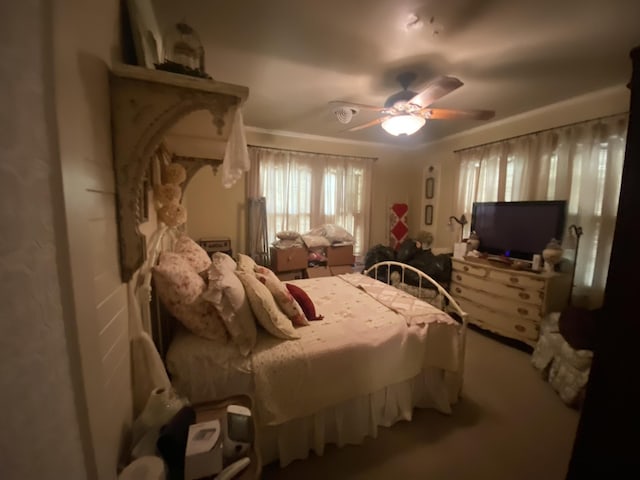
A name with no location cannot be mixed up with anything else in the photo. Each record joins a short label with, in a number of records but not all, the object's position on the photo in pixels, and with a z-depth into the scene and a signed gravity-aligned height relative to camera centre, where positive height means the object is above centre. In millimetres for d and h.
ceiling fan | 2037 +809
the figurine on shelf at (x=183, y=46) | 1076 +689
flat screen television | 2725 -164
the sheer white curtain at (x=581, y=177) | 2455 +382
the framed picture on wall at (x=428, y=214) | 4450 -75
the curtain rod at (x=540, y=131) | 2425 +916
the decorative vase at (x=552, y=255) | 2600 -436
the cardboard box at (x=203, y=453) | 774 -762
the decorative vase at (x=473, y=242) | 3410 -416
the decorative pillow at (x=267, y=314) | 1438 -599
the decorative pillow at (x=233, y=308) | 1314 -533
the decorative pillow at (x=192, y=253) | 1711 -329
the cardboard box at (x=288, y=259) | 3713 -745
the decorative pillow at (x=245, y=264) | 1865 -438
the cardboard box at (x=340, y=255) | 4016 -736
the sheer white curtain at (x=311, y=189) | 3848 +309
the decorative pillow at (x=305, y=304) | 1765 -667
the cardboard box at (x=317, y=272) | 3893 -971
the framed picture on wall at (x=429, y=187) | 4391 +395
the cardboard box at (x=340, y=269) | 4017 -959
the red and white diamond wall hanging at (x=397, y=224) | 4707 -263
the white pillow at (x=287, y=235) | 3805 -400
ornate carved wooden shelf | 815 +293
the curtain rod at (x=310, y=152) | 3833 +893
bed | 1271 -893
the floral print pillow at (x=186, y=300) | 1265 -473
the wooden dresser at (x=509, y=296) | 2562 -923
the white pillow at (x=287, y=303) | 1624 -607
